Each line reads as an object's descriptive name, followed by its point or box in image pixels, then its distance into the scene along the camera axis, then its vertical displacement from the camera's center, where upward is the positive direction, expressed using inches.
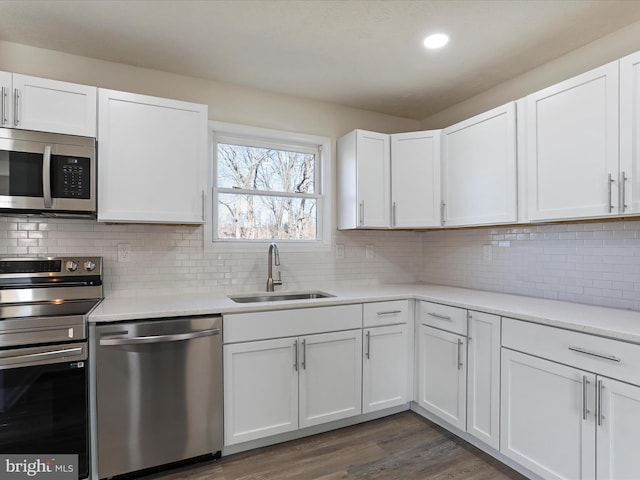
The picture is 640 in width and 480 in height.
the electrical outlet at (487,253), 113.0 -3.9
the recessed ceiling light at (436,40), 84.4 +48.1
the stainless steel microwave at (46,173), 74.5 +14.3
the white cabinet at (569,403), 59.1 -29.9
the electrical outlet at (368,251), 130.6 -3.7
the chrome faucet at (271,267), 108.3 -8.0
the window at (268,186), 111.9 +18.0
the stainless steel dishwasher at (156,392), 72.9 -32.3
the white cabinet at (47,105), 75.4 +29.5
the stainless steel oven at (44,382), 64.2 -26.1
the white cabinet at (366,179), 115.0 +19.9
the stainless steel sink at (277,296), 104.7 -16.8
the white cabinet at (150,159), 84.1 +20.0
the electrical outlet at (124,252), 96.3 -3.1
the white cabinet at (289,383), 83.9 -35.4
